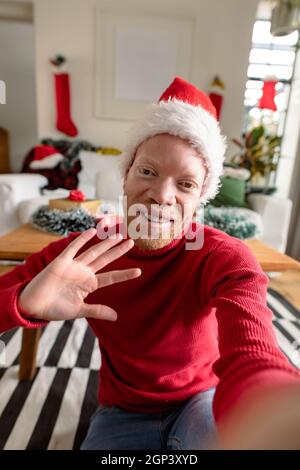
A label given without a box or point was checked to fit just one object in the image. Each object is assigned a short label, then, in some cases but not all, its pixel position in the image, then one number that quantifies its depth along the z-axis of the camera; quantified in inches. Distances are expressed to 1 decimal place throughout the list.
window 110.3
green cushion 86.7
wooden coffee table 38.4
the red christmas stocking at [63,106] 107.8
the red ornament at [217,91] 108.6
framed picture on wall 104.5
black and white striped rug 32.6
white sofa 76.9
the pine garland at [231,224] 56.2
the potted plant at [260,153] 97.0
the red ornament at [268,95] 86.4
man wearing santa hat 18.2
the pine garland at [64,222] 48.0
